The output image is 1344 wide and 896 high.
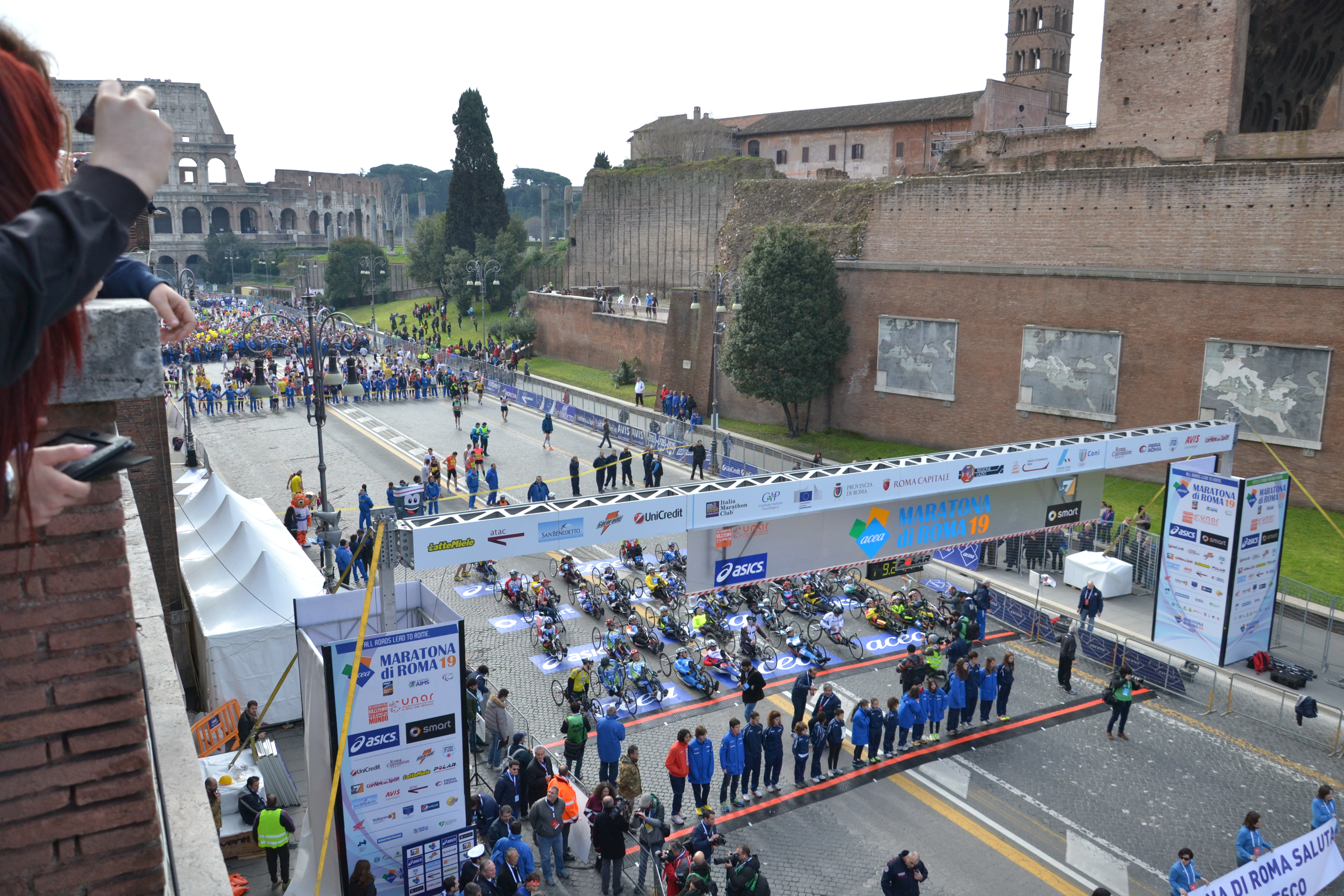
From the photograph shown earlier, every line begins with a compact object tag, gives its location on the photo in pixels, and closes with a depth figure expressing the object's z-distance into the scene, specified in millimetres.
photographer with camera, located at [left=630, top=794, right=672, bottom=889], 12047
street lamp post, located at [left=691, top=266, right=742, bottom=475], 33031
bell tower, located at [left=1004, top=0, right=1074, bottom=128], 75375
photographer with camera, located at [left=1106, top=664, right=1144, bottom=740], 15602
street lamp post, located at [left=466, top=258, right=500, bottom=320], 68062
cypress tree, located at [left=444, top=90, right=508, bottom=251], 74500
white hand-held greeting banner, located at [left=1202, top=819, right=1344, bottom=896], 10023
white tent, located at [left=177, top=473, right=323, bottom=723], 15320
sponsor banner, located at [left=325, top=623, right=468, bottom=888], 10250
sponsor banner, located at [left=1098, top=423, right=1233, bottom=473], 17141
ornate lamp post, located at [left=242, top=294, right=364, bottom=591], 20156
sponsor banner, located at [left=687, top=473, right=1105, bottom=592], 14250
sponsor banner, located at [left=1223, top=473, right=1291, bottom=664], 17156
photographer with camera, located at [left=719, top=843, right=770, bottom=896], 10586
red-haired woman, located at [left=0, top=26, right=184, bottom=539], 1385
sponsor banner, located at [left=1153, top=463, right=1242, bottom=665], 17344
